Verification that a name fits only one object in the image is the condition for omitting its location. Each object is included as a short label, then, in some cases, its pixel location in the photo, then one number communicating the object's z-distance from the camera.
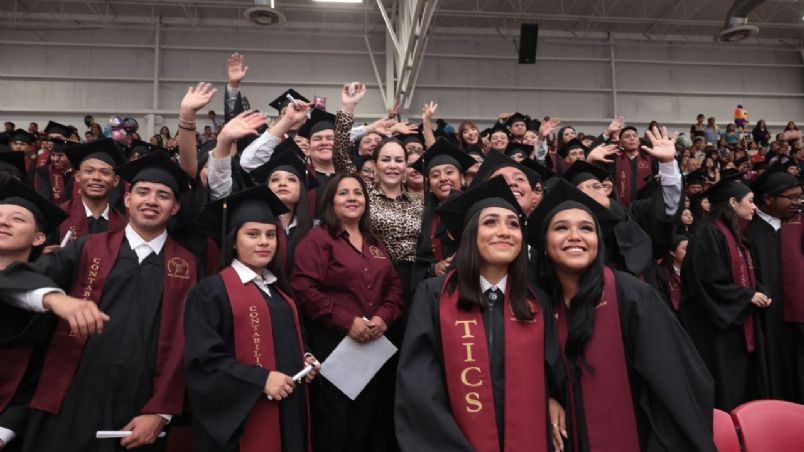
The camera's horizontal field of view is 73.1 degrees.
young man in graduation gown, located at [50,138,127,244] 3.55
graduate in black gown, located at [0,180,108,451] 2.17
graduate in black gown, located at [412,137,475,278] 3.55
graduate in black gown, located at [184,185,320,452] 2.35
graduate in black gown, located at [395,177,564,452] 2.12
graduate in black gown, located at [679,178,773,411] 4.32
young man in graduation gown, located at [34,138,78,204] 5.72
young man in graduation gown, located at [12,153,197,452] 2.36
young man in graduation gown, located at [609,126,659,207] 6.85
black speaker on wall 14.08
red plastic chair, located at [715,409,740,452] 2.21
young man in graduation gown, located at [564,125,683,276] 3.65
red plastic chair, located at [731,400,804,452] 2.24
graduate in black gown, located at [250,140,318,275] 3.52
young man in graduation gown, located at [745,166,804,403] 4.38
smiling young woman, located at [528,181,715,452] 2.07
